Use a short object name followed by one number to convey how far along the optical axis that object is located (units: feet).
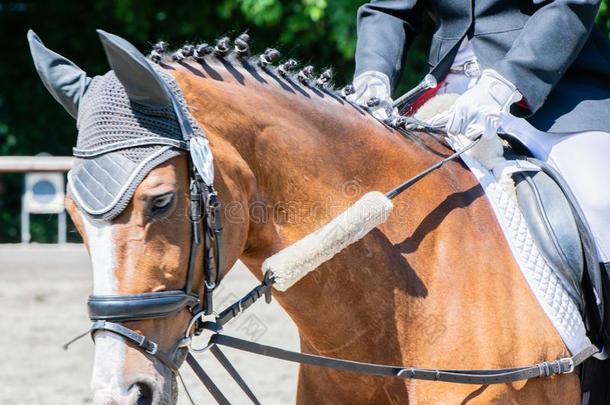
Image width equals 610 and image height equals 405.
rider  18.06
